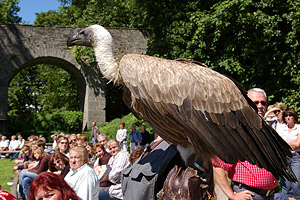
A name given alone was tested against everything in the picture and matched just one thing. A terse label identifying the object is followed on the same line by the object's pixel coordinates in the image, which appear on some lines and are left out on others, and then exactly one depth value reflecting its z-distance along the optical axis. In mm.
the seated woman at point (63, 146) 7324
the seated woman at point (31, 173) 6551
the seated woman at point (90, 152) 7121
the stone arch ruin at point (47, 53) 18891
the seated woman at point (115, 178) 5453
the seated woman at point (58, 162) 6301
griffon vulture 2631
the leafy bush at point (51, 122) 22359
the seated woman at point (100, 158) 6078
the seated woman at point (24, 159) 7969
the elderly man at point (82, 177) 4594
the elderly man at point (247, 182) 3102
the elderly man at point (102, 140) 7141
